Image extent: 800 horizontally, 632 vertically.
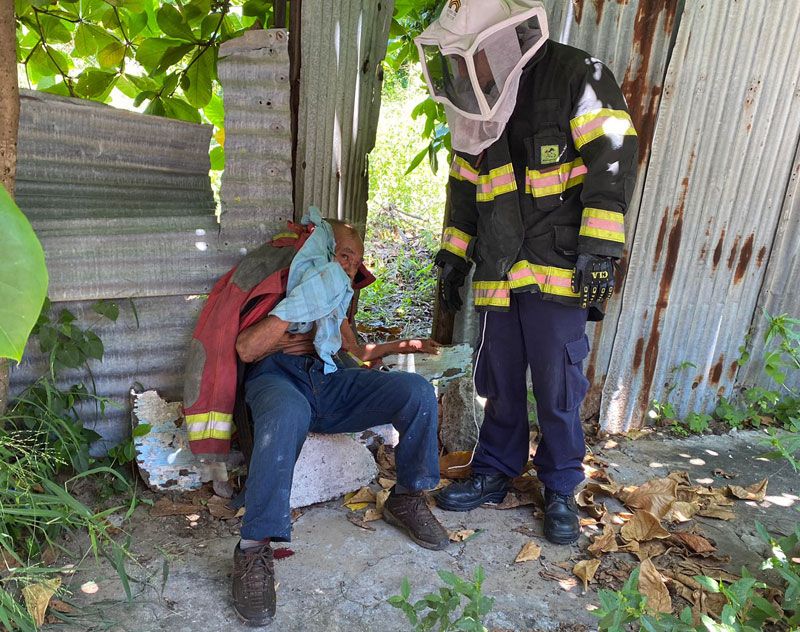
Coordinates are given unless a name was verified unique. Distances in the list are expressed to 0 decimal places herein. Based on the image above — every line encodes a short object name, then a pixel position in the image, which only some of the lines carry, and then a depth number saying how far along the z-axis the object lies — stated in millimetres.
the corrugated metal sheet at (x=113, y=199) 2822
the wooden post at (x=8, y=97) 2062
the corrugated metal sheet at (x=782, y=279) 3756
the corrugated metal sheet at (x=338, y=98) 3029
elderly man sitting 2383
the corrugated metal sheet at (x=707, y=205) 3354
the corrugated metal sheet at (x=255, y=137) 2916
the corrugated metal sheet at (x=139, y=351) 2994
